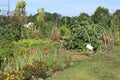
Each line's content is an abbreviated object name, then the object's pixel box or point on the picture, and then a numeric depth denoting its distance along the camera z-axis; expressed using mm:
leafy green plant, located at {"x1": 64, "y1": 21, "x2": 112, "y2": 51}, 8566
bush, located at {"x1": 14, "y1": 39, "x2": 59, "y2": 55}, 6731
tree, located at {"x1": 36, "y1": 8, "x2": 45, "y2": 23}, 11435
